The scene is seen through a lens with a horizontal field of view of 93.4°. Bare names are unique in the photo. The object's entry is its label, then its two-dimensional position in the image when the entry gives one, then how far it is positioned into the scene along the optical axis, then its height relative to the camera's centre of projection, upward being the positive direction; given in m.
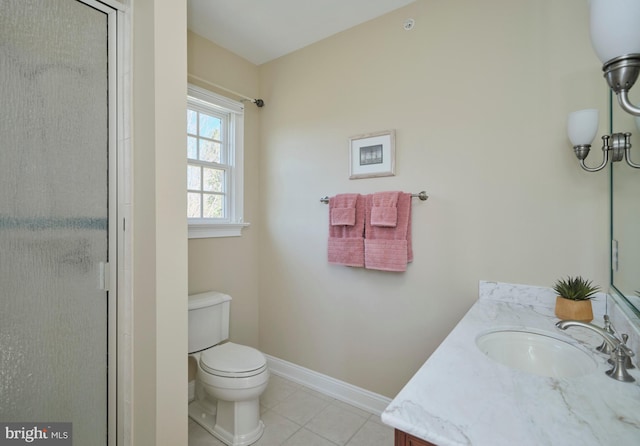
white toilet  1.71 -0.90
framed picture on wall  2.00 +0.46
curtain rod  2.18 +1.04
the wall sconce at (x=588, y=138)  1.21 +0.36
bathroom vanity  0.62 -0.44
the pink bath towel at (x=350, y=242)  2.06 -0.14
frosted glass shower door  1.11 +0.04
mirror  1.04 +0.02
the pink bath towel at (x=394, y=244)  1.88 -0.15
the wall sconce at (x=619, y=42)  0.59 +0.36
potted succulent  1.27 -0.34
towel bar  1.86 +0.16
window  2.32 +0.47
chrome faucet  0.83 -0.38
